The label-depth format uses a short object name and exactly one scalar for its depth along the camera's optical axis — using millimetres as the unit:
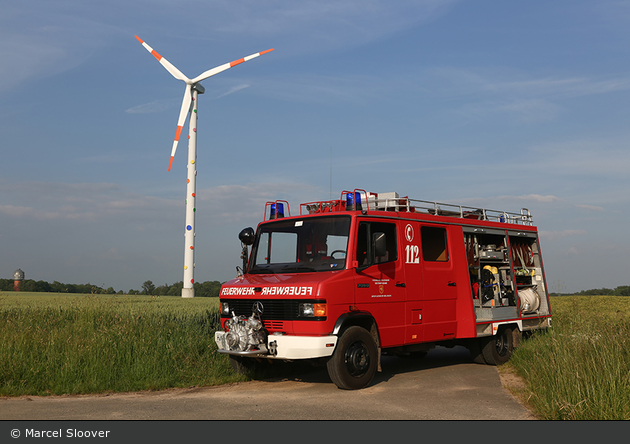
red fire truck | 8211
